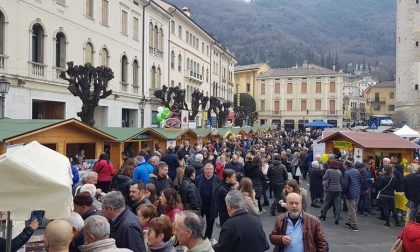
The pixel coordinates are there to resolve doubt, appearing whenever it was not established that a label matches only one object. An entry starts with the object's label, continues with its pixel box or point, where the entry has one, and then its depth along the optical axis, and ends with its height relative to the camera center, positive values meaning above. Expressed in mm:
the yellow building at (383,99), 107375 +6868
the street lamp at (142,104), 36625 +1744
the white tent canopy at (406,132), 22144 -313
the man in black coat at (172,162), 12867 -1139
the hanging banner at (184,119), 25438 +304
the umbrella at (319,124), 46500 +171
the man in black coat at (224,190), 7962 -1217
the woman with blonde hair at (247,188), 7412 -1104
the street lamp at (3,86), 14172 +1244
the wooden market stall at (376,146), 16625 -781
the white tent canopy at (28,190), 4137 -656
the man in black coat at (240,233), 4906 -1255
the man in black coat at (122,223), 4977 -1182
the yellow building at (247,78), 90438 +10098
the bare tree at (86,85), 18703 +1733
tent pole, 4434 -1187
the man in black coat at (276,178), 13094 -1637
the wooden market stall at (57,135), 11727 -367
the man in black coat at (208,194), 9305 -1520
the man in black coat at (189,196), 8124 -1365
